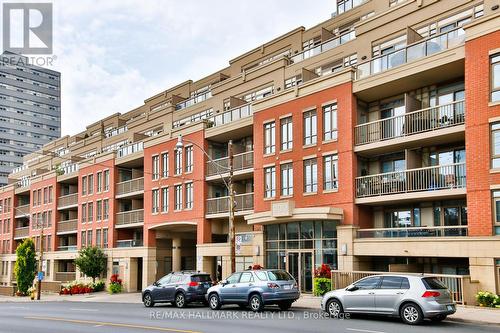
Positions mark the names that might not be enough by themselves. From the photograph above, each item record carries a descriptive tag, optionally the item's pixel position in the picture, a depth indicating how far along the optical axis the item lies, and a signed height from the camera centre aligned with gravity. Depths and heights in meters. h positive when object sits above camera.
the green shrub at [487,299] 20.91 -2.90
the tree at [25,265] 50.72 -3.57
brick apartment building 23.44 +3.64
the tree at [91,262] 45.72 -2.96
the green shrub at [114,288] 43.12 -4.84
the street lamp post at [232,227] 26.11 -0.11
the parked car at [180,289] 24.80 -2.89
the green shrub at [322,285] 26.80 -2.96
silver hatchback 16.98 -2.40
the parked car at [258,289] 21.16 -2.53
